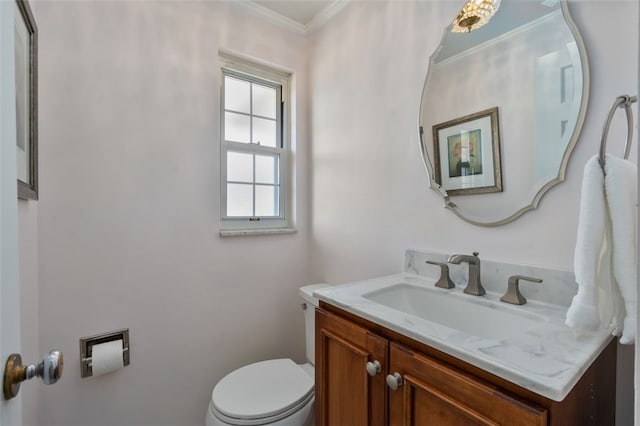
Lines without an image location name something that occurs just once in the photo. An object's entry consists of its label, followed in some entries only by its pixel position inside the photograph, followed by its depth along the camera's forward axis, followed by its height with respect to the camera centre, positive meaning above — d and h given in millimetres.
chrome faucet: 1082 -232
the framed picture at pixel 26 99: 877 +365
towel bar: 701 +245
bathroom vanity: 588 -380
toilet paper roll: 1313 -672
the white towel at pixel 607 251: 677 -103
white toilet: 1194 -829
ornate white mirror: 945 +366
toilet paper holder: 1334 -626
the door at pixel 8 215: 460 -8
